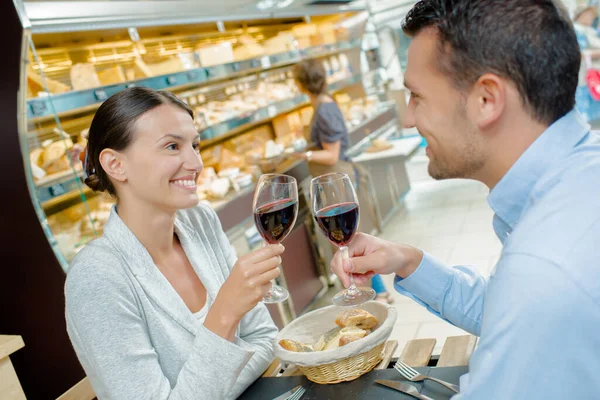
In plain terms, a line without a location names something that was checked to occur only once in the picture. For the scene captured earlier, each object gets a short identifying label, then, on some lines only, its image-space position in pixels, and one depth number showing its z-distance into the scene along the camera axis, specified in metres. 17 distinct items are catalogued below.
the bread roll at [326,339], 1.37
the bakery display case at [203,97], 2.81
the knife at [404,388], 1.14
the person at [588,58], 6.54
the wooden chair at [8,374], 1.90
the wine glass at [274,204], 1.42
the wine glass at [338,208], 1.38
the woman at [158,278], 1.34
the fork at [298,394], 1.29
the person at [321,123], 4.53
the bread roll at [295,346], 1.38
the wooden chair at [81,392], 1.88
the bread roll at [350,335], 1.32
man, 0.75
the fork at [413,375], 1.15
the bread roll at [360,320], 1.41
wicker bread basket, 1.26
